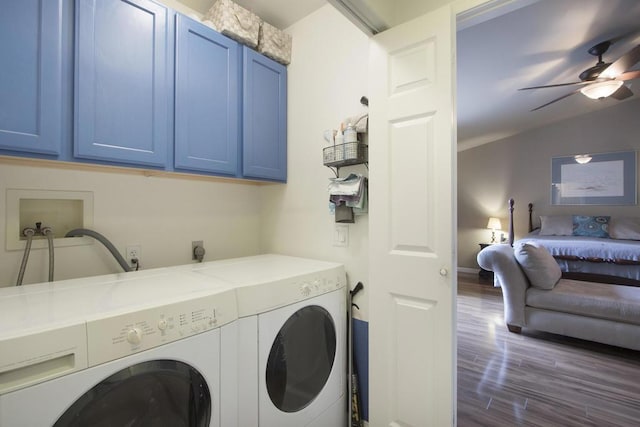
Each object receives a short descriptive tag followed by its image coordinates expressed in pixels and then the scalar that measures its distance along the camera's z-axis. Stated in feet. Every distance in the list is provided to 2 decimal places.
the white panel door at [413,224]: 4.00
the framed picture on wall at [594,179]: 15.30
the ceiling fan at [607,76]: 8.63
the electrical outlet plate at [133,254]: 5.06
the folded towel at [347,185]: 4.98
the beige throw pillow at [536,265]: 8.77
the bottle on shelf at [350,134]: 5.05
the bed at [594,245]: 12.00
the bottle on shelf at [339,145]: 5.15
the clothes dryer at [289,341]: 3.63
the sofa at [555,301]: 7.84
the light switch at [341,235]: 5.59
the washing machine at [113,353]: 2.16
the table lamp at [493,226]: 17.73
